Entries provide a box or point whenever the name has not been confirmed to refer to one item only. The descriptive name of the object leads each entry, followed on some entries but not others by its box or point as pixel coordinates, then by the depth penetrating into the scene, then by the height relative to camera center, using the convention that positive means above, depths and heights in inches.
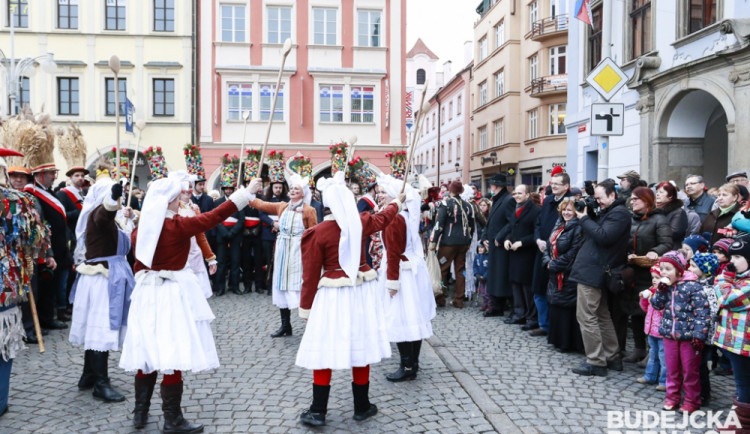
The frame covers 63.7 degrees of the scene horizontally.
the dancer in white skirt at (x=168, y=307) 171.0 -31.2
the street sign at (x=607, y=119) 332.2 +45.7
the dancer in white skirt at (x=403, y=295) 226.8 -37.2
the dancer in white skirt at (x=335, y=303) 177.6 -30.7
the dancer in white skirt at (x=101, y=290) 200.2 -30.8
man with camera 235.8 -26.6
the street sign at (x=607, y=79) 335.3 +68.6
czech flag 575.7 +182.5
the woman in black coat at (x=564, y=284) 263.9 -37.4
